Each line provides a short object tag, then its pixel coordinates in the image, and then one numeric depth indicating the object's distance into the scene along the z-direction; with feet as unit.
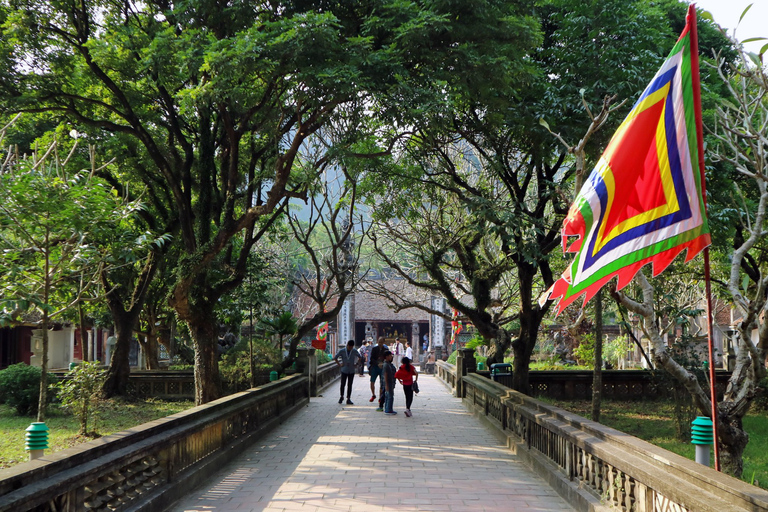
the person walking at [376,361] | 59.98
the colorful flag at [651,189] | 17.03
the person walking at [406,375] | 51.24
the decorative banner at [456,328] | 106.76
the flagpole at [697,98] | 16.14
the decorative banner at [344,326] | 152.83
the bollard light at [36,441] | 19.93
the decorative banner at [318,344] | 75.05
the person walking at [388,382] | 52.08
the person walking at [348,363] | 60.64
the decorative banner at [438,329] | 146.82
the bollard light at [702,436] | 20.17
